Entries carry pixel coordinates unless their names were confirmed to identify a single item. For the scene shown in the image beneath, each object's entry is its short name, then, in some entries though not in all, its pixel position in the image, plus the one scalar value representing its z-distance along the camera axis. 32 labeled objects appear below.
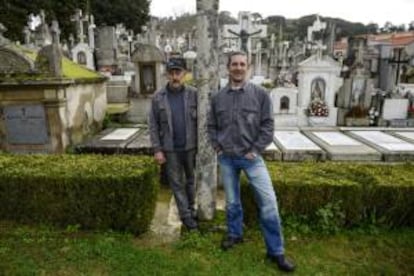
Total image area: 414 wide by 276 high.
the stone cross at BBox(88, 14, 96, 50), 22.37
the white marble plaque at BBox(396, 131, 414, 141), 7.57
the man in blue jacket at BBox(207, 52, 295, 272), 3.19
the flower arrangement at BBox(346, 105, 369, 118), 9.52
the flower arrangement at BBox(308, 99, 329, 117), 9.33
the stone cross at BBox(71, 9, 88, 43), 20.89
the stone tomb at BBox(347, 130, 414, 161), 6.23
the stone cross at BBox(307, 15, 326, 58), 16.33
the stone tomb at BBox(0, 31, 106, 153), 6.36
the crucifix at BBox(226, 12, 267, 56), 9.27
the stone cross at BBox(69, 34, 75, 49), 23.56
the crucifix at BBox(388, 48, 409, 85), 11.50
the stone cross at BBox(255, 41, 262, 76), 15.52
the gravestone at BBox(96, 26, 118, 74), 20.56
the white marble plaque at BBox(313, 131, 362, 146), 7.00
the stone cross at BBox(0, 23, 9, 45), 6.63
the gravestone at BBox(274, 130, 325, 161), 6.28
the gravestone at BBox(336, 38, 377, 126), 9.47
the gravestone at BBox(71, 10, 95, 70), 19.03
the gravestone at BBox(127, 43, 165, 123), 9.15
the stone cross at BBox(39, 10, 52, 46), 11.32
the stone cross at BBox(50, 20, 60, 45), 7.08
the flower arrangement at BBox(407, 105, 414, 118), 9.68
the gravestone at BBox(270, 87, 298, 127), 9.55
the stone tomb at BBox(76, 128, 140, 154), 6.41
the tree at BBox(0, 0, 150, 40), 24.47
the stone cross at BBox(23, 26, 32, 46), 18.89
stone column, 3.70
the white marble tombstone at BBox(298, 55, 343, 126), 9.41
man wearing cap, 3.63
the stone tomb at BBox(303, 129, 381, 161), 6.21
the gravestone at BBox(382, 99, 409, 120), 9.58
